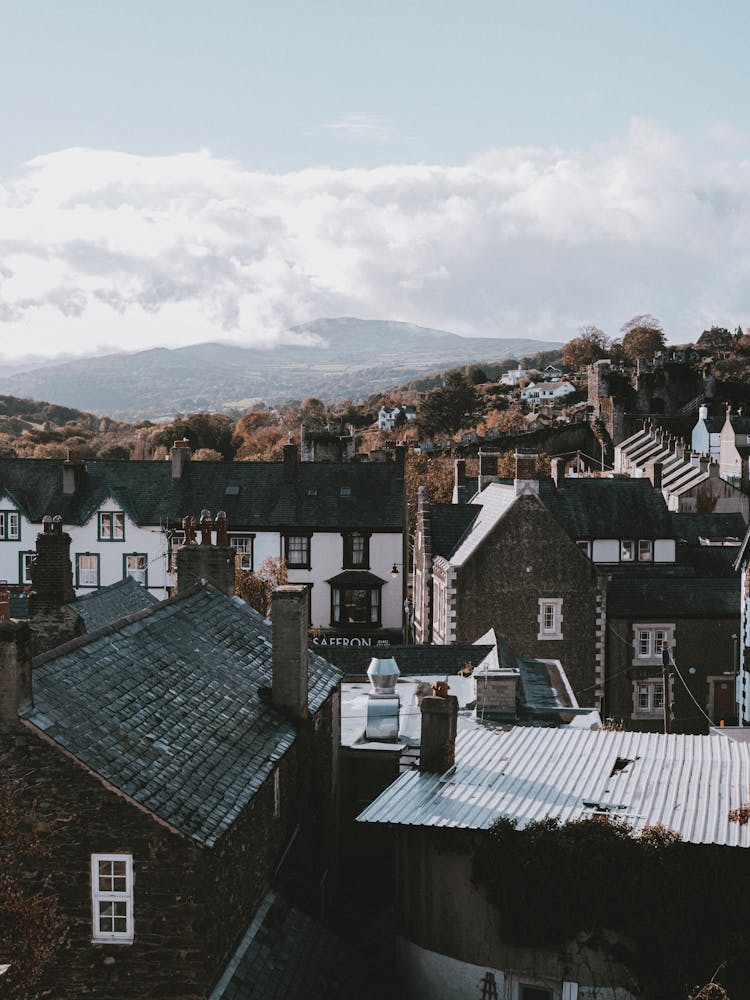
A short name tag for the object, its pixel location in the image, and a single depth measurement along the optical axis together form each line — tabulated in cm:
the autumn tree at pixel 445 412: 16150
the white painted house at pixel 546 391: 18150
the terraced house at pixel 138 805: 1478
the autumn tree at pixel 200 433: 13575
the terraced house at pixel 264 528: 5922
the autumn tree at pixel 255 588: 4828
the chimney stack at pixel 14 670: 1435
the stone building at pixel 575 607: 4547
